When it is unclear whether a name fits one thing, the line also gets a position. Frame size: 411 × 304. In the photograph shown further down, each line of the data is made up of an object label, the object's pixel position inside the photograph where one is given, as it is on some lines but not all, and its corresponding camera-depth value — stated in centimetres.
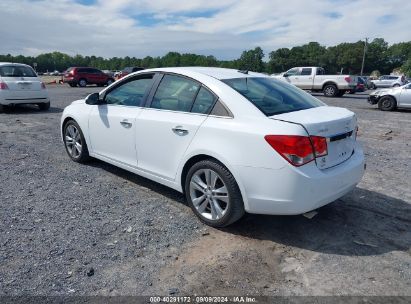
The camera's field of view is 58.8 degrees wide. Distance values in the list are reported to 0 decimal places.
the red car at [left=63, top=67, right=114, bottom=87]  3077
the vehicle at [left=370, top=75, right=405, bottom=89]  3491
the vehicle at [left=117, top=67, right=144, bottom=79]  3149
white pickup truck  2200
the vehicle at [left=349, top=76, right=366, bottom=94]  2262
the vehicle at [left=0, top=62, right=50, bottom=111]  1128
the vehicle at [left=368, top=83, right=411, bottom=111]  1486
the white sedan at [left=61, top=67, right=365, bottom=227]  321
